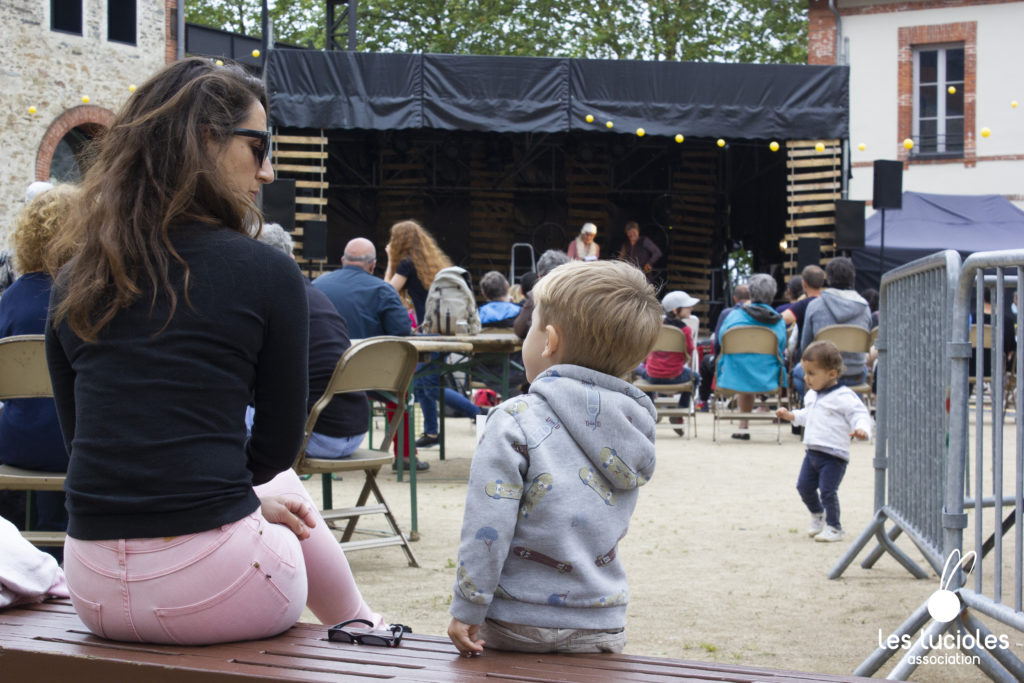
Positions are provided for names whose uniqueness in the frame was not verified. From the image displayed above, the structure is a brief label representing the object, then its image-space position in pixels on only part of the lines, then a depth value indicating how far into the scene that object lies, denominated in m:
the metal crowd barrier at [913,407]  3.52
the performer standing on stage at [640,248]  19.95
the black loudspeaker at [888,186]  15.66
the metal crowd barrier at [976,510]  2.81
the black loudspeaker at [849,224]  16.53
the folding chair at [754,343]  10.62
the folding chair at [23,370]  4.01
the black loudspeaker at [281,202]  15.02
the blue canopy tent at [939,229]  18.86
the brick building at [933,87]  22.25
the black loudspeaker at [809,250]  16.78
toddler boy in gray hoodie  2.12
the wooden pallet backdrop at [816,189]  17.88
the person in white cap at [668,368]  10.85
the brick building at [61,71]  21.05
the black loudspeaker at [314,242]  16.03
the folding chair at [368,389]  4.70
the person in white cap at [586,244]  17.89
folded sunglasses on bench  2.28
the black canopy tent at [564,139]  16.62
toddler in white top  5.53
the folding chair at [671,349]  10.65
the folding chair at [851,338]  10.00
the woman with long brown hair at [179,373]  2.07
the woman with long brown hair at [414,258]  9.05
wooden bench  1.99
